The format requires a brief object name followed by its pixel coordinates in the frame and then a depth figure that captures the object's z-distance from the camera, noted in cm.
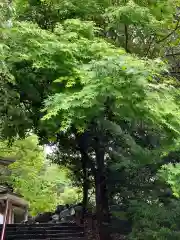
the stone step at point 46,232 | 879
